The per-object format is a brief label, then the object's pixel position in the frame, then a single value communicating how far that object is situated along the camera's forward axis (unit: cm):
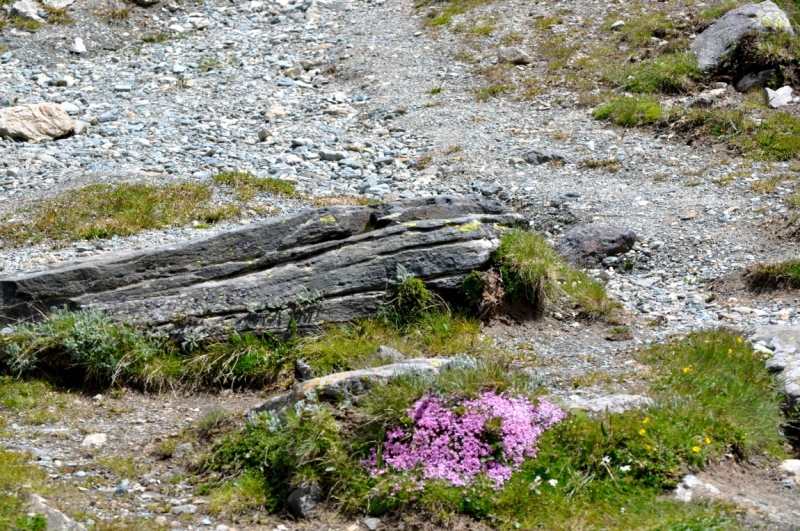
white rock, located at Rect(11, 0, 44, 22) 2700
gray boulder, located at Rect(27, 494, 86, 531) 653
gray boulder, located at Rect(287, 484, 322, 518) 720
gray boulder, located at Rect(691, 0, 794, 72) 2047
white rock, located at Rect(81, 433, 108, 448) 870
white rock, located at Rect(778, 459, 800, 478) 734
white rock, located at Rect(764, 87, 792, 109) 1877
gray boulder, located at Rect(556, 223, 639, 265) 1365
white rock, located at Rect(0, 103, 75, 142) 1973
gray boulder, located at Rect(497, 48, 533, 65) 2338
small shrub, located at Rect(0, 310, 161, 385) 992
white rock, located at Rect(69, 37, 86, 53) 2592
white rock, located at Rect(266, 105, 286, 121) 2162
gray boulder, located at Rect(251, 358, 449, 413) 802
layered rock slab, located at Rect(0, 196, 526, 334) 1042
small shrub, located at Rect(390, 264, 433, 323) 1054
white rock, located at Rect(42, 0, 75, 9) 2756
